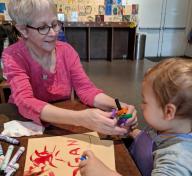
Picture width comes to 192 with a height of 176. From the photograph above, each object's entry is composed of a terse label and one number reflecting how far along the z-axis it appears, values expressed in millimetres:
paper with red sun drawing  718
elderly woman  944
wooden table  694
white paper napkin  886
